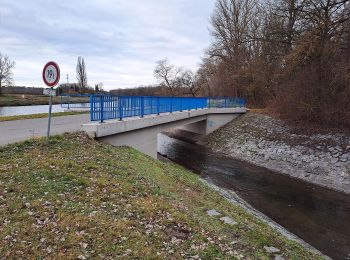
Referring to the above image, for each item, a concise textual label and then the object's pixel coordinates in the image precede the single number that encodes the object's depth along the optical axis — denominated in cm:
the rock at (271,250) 639
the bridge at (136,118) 1230
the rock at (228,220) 751
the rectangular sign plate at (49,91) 959
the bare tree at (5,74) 7307
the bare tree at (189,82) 6103
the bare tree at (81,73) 8856
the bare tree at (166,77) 6294
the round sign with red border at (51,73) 954
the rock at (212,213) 801
